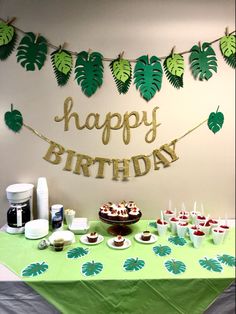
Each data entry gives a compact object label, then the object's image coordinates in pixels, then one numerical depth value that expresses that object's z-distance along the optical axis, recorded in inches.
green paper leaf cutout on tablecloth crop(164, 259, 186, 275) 38.2
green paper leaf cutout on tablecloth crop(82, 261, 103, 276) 37.8
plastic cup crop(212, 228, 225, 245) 45.6
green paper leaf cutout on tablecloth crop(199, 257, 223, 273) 38.8
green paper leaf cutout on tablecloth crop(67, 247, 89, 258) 42.6
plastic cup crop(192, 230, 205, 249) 44.3
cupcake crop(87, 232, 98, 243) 46.6
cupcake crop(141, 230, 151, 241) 47.3
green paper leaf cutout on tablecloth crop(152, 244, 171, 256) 43.3
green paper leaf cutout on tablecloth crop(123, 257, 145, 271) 39.1
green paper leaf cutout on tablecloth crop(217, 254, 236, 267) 40.2
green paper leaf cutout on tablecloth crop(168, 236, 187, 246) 46.6
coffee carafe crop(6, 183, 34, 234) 49.5
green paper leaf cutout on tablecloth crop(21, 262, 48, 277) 37.6
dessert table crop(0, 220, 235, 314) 36.6
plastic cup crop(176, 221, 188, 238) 48.3
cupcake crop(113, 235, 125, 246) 45.1
